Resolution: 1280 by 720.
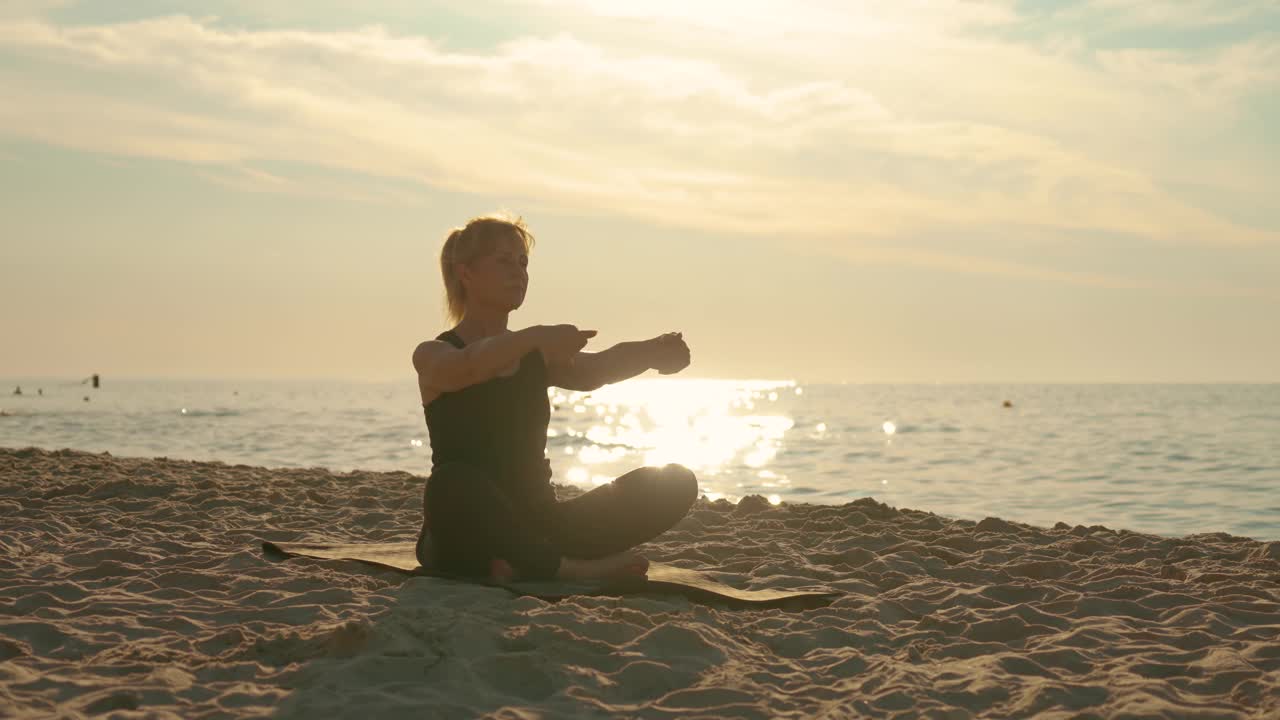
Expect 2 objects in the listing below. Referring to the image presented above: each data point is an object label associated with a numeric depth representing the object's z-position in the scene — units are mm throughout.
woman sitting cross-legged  4746
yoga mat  4660
